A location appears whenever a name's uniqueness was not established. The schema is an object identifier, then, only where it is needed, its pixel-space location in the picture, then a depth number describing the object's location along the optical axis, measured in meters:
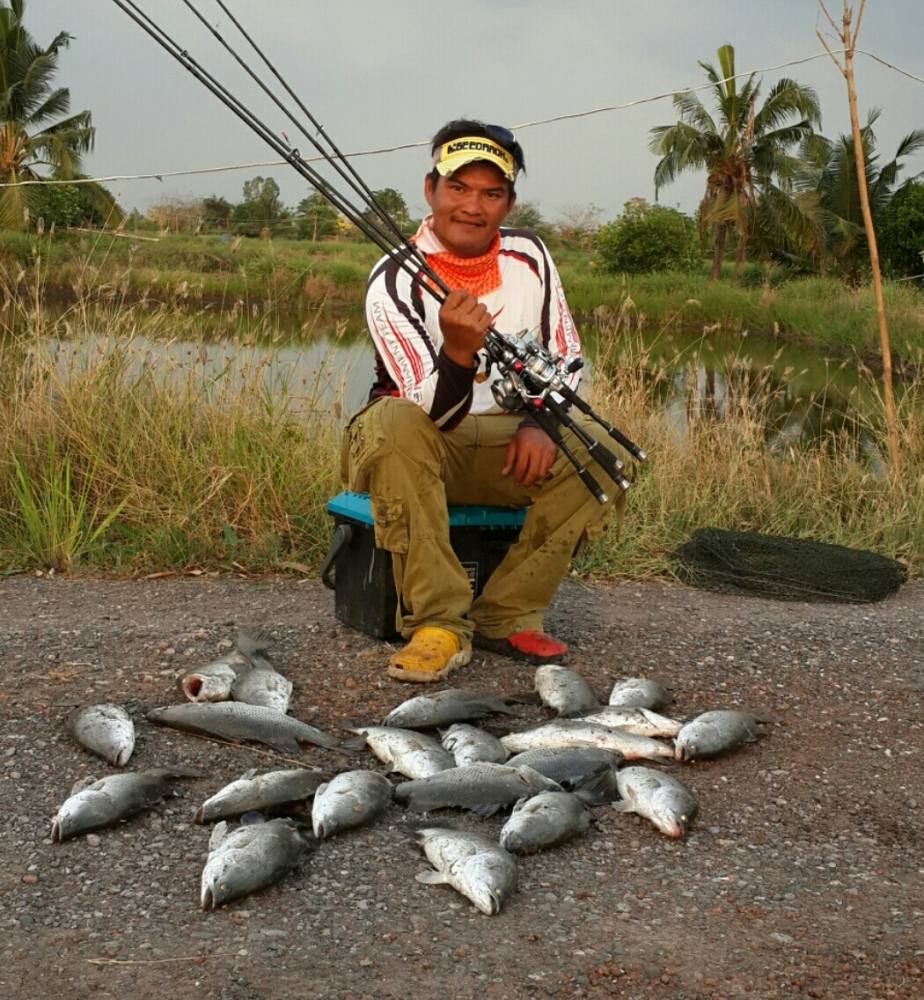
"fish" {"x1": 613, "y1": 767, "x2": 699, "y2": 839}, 3.00
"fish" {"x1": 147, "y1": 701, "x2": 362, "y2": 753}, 3.43
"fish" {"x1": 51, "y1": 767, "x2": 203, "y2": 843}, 2.84
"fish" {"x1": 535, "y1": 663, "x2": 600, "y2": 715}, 3.70
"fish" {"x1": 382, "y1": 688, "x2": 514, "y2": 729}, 3.54
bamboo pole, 7.56
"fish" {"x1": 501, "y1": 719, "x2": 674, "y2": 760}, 3.40
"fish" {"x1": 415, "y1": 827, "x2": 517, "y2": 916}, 2.60
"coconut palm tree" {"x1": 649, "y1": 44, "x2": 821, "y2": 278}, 35.56
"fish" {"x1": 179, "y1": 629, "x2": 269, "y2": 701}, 3.67
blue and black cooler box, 4.22
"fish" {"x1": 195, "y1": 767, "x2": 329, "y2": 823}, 2.93
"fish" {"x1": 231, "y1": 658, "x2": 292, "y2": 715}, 3.68
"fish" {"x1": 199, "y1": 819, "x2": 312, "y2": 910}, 2.56
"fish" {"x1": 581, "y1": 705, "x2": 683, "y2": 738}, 3.56
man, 3.89
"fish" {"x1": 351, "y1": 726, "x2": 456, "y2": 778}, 3.25
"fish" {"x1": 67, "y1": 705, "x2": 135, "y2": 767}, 3.25
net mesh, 5.48
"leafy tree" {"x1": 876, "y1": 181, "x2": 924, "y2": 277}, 33.91
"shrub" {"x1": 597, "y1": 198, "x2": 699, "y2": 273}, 33.78
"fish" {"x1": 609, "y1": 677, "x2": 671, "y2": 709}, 3.77
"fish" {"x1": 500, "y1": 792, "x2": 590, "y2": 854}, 2.86
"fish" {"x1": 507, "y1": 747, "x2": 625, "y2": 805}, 3.18
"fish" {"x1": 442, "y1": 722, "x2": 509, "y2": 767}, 3.31
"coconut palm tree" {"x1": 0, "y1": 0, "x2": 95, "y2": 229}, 32.50
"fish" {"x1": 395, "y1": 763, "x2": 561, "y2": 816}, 3.07
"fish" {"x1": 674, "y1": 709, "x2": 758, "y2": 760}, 3.41
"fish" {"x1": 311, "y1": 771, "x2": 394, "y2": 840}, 2.90
